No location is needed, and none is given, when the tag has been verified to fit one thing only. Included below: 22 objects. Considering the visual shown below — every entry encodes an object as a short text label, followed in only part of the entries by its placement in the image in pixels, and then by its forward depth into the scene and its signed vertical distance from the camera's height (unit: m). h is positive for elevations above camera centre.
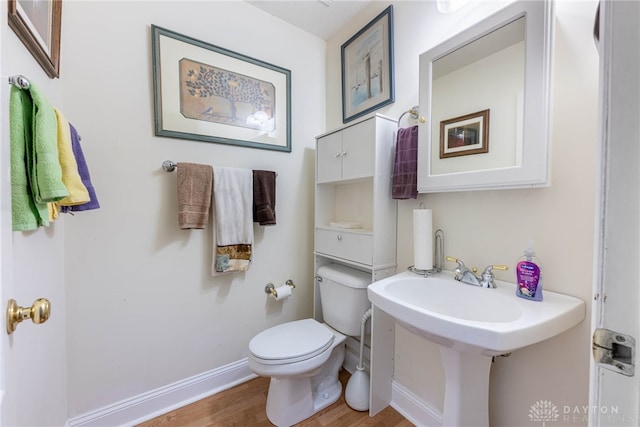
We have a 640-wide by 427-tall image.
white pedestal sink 0.69 -0.36
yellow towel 0.77 +0.12
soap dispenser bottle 0.86 -0.24
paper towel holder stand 1.19 -0.23
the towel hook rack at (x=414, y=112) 1.23 +0.49
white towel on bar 1.43 -0.06
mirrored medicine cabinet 0.85 +0.41
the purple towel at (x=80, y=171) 0.94 +0.14
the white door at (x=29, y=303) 0.44 -0.29
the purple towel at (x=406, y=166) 1.21 +0.21
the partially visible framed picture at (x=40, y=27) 0.68 +0.57
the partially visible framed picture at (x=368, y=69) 1.44 +0.87
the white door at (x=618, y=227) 0.33 -0.03
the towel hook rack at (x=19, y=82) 0.57 +0.29
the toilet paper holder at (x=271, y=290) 1.67 -0.55
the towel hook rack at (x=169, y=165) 1.34 +0.22
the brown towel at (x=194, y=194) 1.31 +0.07
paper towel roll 1.17 -0.15
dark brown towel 1.55 +0.05
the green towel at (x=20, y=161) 0.60 +0.11
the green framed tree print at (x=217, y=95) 1.34 +0.67
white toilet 1.19 -0.71
